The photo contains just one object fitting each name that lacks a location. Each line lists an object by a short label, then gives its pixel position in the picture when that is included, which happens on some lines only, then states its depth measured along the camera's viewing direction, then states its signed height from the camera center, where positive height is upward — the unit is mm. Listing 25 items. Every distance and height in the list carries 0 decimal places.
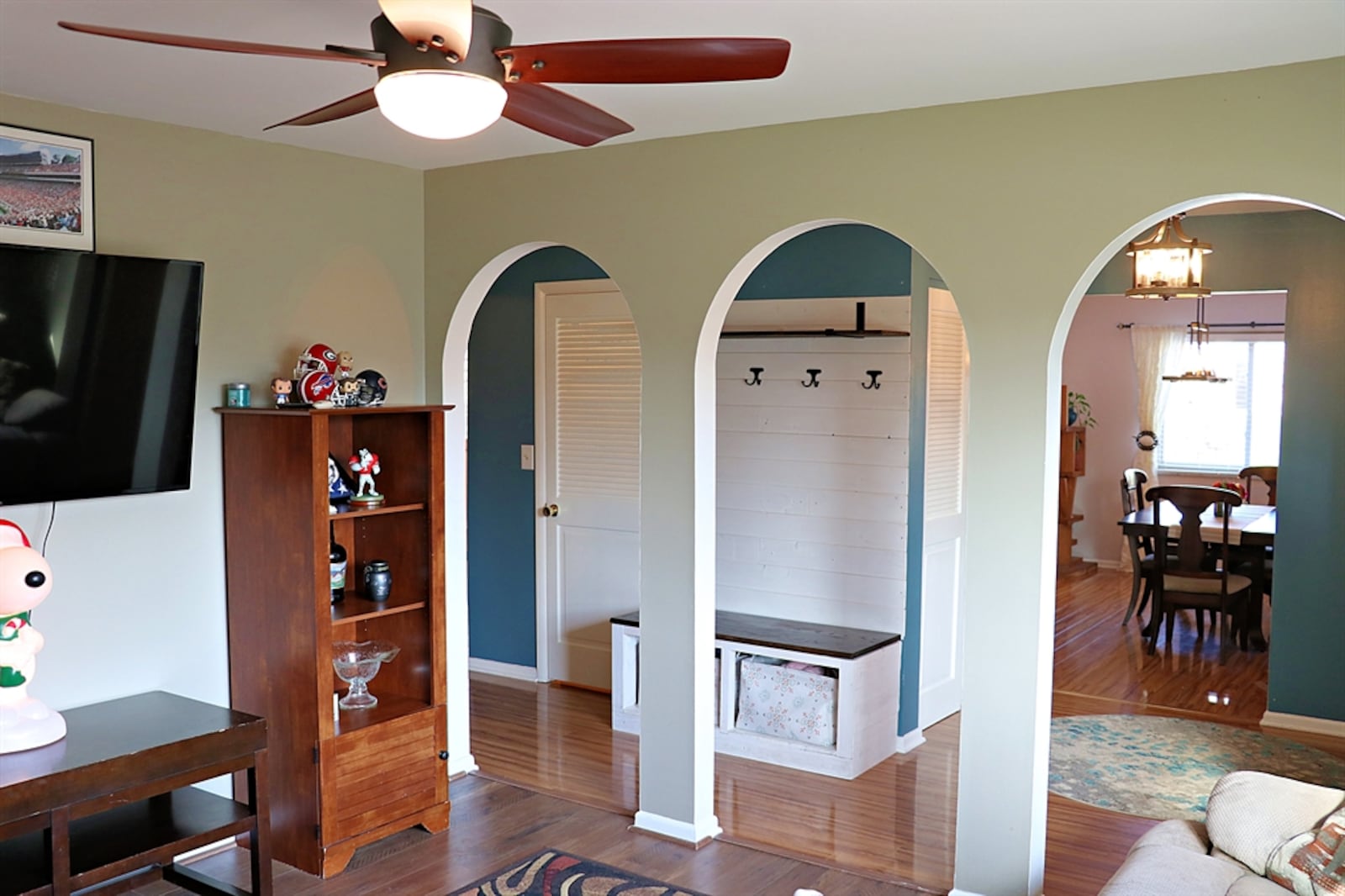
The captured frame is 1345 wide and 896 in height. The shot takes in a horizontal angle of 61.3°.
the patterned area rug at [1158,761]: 4406 -1634
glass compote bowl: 3908 -1015
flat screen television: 3156 -13
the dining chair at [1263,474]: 7953 -699
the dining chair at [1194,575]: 6492 -1160
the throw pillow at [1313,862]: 2518 -1102
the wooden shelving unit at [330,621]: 3633 -850
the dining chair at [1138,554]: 7078 -1146
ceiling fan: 1738 +518
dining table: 6473 -927
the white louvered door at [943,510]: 4945 -608
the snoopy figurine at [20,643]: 2928 -729
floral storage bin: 4637 -1365
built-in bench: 4574 -1333
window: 9070 -292
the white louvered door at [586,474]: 5645 -521
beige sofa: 2561 -1120
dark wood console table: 2842 -1122
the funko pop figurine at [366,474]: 3930 -362
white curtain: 9320 +82
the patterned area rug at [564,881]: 3525 -1608
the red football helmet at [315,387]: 3732 -54
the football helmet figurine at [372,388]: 3885 -61
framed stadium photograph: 3277 +529
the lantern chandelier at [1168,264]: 4840 +476
